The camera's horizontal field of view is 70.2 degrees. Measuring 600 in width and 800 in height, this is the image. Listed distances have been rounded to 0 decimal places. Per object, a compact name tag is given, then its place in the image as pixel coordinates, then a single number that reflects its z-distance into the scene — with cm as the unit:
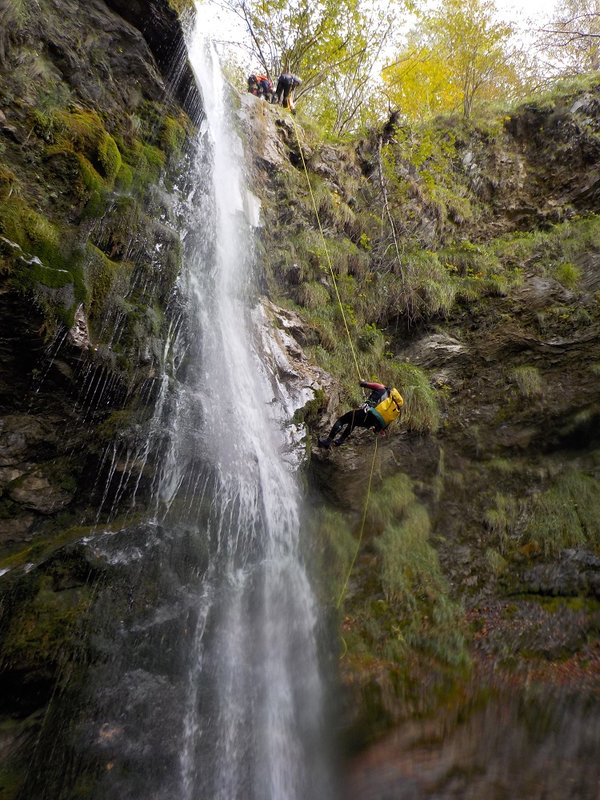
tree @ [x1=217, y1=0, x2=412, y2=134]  1248
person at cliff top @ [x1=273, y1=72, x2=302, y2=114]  1127
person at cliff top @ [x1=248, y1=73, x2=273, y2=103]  1156
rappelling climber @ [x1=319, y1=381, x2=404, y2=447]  586
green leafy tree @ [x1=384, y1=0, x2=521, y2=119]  1242
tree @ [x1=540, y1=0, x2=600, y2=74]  1247
